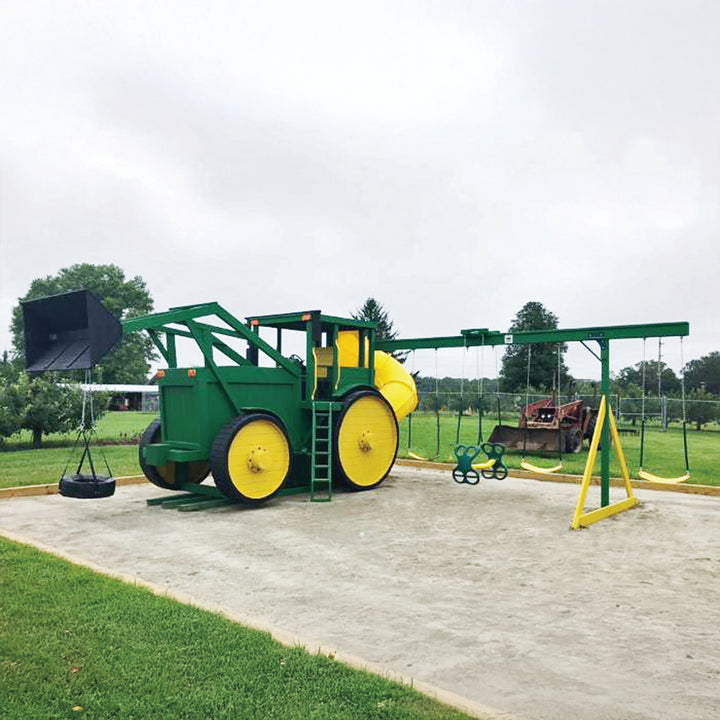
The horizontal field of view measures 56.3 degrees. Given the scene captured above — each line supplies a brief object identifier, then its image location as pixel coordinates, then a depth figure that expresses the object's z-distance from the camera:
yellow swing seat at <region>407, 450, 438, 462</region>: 14.43
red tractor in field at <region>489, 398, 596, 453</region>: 17.80
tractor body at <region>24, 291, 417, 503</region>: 8.55
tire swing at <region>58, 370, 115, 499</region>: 7.64
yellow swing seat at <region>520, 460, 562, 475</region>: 12.25
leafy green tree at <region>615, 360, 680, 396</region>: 40.41
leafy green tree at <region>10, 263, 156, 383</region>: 60.38
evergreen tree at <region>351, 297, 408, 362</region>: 49.61
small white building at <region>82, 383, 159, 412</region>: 52.97
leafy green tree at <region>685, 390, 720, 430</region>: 33.53
